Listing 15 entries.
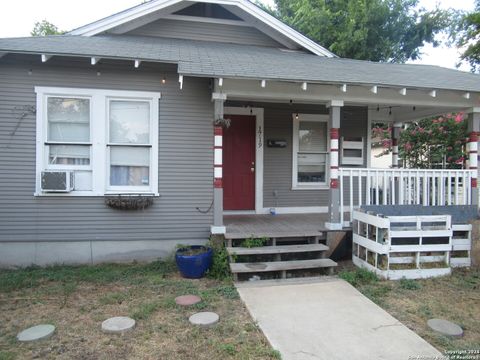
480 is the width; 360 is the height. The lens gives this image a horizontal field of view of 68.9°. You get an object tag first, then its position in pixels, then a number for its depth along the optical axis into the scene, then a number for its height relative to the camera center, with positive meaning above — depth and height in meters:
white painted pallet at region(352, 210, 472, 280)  4.93 -0.97
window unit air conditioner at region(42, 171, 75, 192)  5.30 -0.08
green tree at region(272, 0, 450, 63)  14.16 +6.39
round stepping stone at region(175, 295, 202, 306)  4.05 -1.47
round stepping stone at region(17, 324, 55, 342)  3.24 -1.50
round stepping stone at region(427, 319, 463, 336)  3.40 -1.50
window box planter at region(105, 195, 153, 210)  5.53 -0.41
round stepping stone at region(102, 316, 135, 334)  3.40 -1.49
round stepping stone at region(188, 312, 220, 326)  3.53 -1.47
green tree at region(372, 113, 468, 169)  11.41 +1.21
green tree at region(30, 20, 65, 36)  24.58 +10.46
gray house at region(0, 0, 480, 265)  5.37 +0.81
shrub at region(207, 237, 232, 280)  5.04 -1.30
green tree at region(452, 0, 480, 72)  12.02 +5.17
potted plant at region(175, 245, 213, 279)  4.98 -1.24
